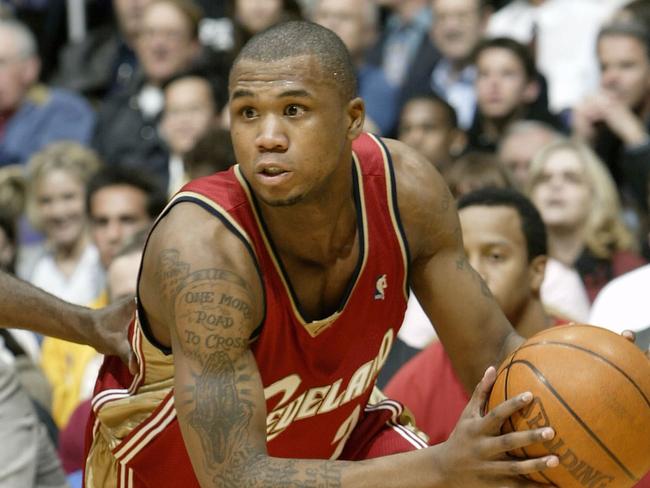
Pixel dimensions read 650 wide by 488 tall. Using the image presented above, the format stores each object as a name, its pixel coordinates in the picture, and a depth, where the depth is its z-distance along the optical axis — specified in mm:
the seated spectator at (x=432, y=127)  16141
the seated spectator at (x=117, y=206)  14953
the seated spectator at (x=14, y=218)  13523
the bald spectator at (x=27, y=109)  18812
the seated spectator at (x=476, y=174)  13734
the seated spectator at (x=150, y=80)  18203
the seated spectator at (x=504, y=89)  16281
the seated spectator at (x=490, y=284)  10680
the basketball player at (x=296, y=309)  6988
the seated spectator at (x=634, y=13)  16516
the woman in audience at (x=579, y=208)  14133
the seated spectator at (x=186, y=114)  17141
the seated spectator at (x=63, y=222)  16047
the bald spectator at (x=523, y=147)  15266
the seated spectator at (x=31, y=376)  11891
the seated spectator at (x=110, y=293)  12102
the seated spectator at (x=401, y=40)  19047
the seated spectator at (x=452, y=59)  17656
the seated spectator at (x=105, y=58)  20172
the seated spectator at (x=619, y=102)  15437
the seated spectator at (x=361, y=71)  17766
